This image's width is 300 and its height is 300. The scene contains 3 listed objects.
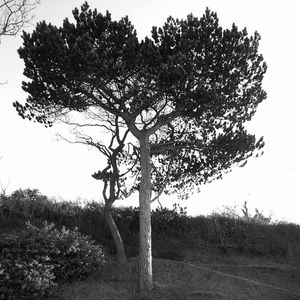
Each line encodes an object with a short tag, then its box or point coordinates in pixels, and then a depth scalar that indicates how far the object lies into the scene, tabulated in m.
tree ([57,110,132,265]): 15.21
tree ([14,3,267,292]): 12.86
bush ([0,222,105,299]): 11.59
